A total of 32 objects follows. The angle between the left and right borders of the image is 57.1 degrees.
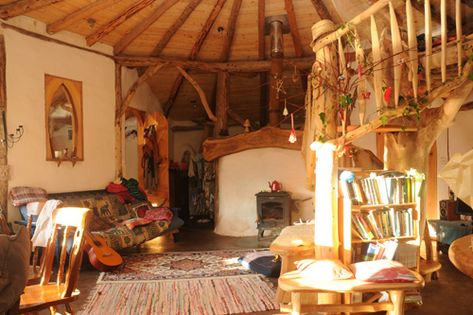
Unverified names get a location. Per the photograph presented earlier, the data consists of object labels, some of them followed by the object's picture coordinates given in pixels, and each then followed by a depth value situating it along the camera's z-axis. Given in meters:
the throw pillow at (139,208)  6.97
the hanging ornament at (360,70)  3.20
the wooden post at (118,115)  7.55
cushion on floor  4.90
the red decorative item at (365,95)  3.38
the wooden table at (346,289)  2.76
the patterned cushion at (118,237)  5.50
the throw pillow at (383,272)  2.80
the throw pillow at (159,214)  6.61
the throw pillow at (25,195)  5.41
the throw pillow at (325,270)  2.94
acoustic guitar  5.04
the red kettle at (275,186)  7.33
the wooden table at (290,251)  3.87
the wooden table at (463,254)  1.76
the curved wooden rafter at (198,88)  8.11
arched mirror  6.25
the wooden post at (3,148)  5.40
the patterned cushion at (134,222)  6.06
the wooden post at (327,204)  3.27
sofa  5.67
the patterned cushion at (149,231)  6.00
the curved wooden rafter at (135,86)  7.64
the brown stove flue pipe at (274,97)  7.75
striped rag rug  3.86
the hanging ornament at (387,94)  3.25
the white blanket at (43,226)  4.02
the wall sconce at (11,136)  5.43
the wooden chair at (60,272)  2.40
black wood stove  7.12
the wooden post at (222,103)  8.24
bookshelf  3.30
